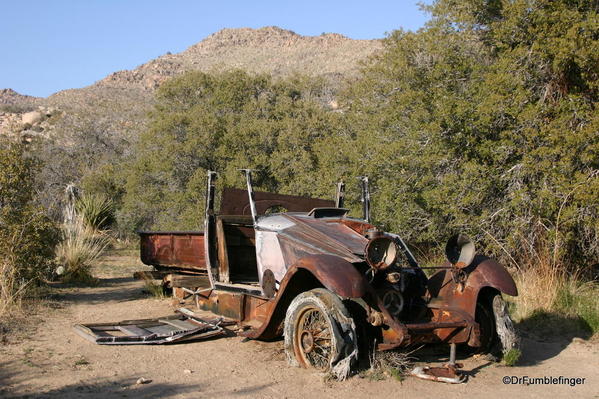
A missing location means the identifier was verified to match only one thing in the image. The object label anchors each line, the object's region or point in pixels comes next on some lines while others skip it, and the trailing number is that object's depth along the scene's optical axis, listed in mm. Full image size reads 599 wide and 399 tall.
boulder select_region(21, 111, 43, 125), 41625
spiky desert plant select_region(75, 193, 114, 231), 16219
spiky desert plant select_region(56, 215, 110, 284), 11008
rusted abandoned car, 5199
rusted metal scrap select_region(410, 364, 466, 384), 5188
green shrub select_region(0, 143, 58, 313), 8219
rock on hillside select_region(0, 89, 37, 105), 54319
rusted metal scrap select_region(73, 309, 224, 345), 6250
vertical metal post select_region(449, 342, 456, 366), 5383
